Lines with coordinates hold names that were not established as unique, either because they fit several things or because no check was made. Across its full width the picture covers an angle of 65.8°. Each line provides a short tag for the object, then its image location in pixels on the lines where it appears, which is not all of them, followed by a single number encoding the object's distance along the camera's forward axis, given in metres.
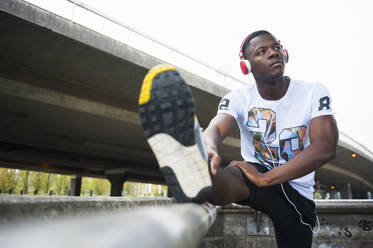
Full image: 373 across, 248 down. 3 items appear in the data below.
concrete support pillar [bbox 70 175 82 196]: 37.47
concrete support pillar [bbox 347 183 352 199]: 46.85
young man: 1.64
